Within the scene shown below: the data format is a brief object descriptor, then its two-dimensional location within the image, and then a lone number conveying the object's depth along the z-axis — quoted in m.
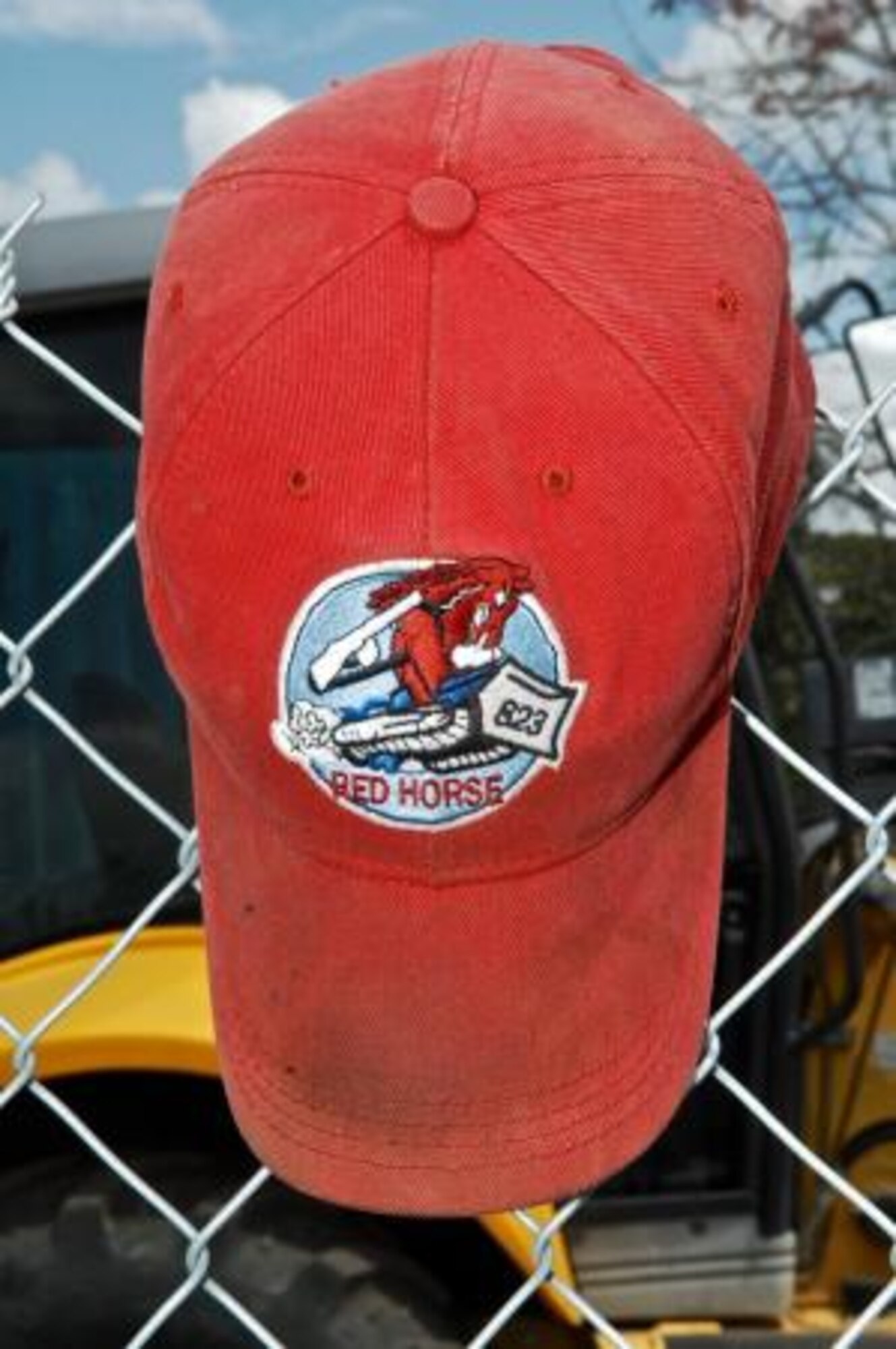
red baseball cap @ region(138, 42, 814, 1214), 0.90
